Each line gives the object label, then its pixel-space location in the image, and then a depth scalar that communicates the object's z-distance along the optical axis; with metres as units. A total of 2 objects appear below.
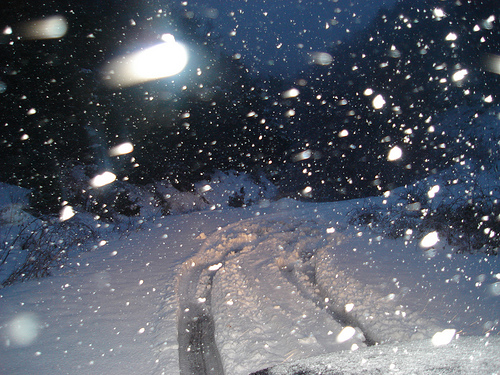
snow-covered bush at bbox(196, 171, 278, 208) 17.84
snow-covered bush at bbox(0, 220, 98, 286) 4.82
